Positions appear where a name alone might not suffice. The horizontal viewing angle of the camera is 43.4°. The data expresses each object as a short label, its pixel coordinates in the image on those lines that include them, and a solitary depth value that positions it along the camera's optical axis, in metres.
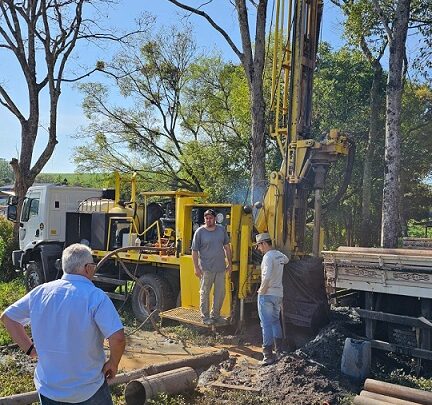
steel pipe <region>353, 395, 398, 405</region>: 5.44
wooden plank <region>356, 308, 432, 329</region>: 6.82
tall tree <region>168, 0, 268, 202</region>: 13.26
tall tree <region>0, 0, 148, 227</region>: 18.84
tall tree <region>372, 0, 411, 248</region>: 12.55
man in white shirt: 7.71
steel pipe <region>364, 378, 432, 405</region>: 5.49
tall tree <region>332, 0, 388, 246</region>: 17.69
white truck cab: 13.09
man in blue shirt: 3.36
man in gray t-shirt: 9.02
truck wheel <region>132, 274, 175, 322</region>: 10.62
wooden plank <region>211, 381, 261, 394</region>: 6.32
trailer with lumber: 6.87
